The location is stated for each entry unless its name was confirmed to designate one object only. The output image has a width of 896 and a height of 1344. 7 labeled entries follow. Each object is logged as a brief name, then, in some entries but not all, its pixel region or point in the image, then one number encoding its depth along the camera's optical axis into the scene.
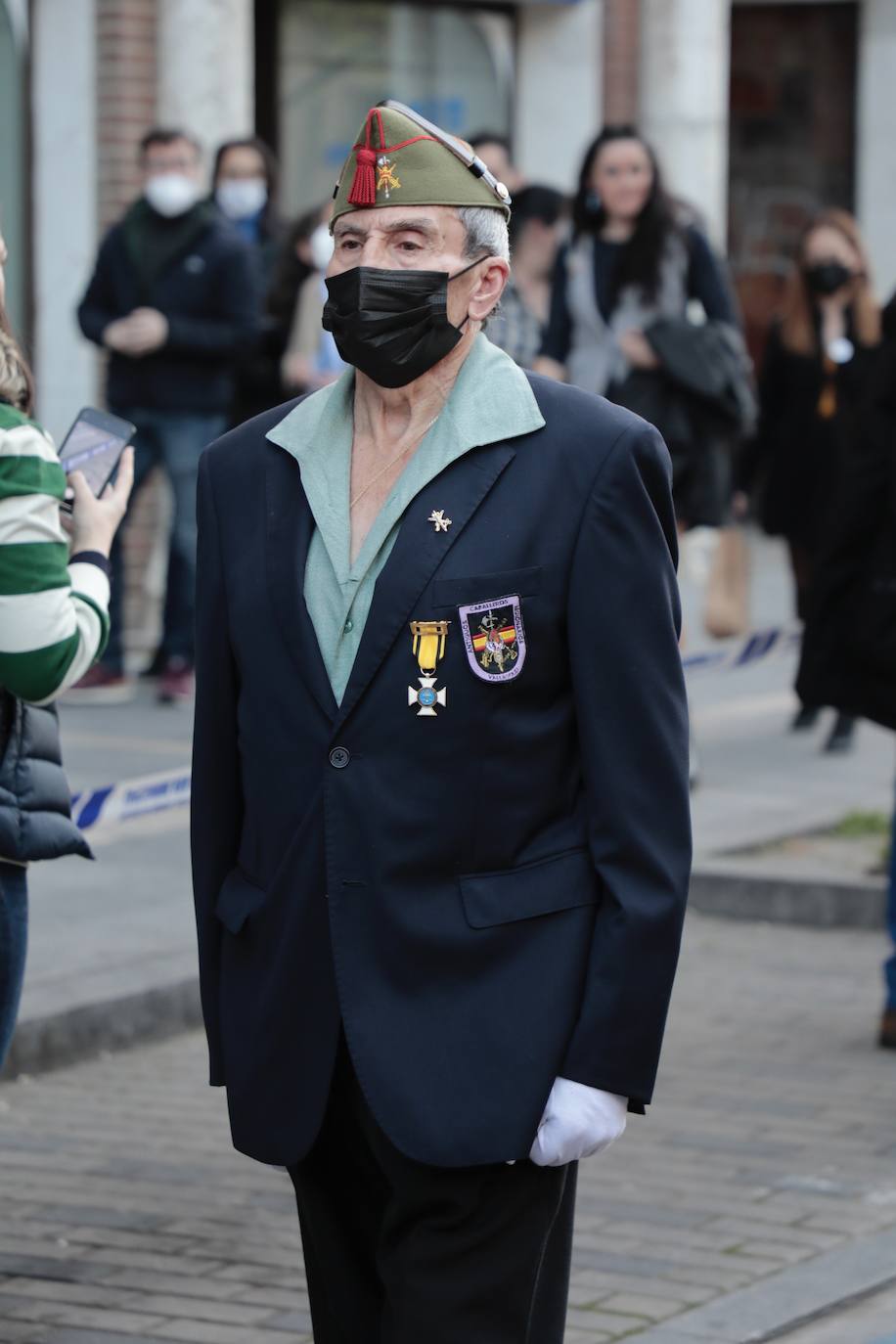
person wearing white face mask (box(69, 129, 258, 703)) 21.06
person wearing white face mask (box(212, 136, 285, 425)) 22.12
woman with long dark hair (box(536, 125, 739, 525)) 17.57
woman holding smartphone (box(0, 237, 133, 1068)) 6.97
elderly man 6.01
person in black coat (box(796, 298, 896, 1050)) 12.06
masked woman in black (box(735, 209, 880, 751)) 21.26
